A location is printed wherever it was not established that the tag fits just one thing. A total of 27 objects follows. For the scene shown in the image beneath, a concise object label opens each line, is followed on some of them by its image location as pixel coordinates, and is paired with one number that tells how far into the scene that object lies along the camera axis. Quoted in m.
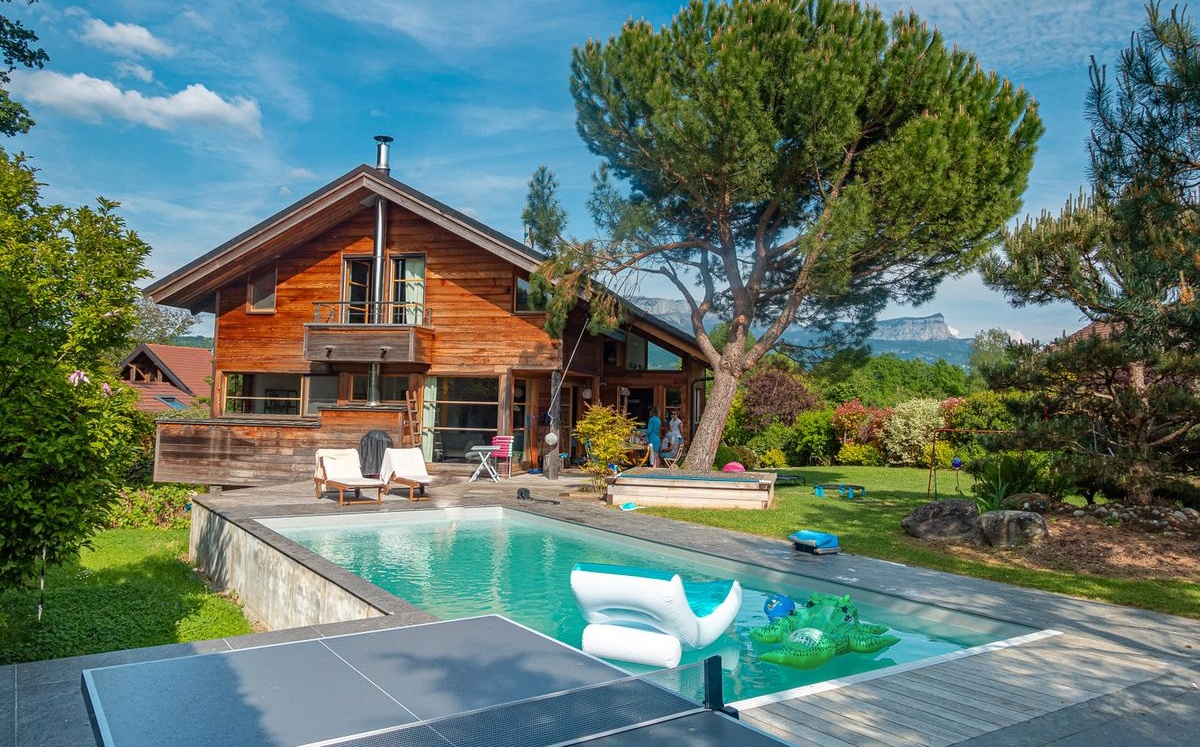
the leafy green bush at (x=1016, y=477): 11.88
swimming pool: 6.13
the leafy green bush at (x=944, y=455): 22.09
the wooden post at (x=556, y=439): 17.66
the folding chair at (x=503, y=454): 17.16
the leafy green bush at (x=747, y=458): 22.67
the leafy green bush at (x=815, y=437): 26.31
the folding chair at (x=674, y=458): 18.27
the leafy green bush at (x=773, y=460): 25.94
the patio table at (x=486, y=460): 16.77
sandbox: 13.70
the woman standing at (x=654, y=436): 19.05
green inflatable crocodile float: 5.96
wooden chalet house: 18.27
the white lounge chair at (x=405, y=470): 13.48
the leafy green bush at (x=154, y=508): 14.19
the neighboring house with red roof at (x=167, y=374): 35.72
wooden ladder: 17.10
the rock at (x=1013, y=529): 9.66
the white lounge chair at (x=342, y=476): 12.77
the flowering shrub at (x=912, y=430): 23.20
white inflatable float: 5.71
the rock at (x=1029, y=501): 11.30
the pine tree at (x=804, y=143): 14.01
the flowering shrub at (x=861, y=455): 24.78
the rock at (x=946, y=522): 10.34
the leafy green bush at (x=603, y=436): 15.02
